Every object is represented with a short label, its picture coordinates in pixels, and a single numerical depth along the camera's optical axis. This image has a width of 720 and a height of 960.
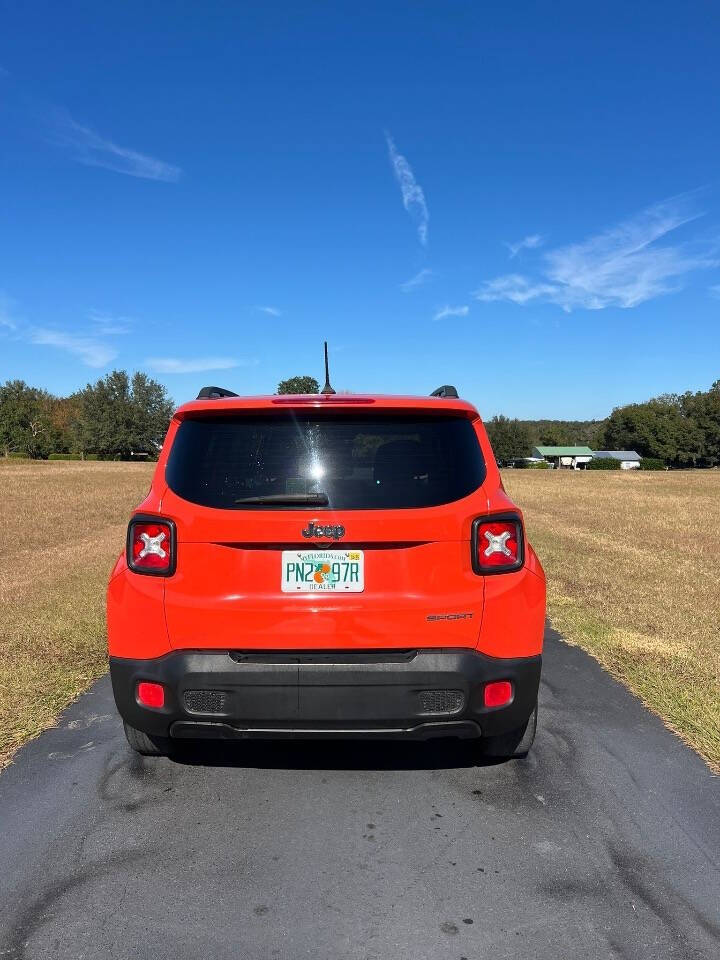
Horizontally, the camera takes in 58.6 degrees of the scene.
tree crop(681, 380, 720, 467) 113.06
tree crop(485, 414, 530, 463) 129.12
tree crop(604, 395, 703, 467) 115.31
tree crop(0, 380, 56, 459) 81.31
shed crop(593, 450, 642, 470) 120.94
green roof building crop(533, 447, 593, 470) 157.50
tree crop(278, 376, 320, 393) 129.62
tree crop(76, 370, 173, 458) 97.75
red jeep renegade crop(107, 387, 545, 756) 2.64
